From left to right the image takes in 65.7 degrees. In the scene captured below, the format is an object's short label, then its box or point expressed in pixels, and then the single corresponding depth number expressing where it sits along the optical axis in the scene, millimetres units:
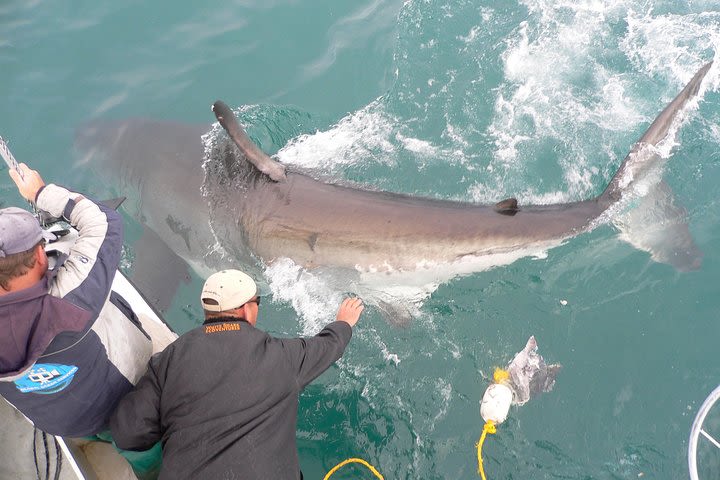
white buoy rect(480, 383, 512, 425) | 3689
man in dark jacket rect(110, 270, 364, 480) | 2506
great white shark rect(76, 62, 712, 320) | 4309
